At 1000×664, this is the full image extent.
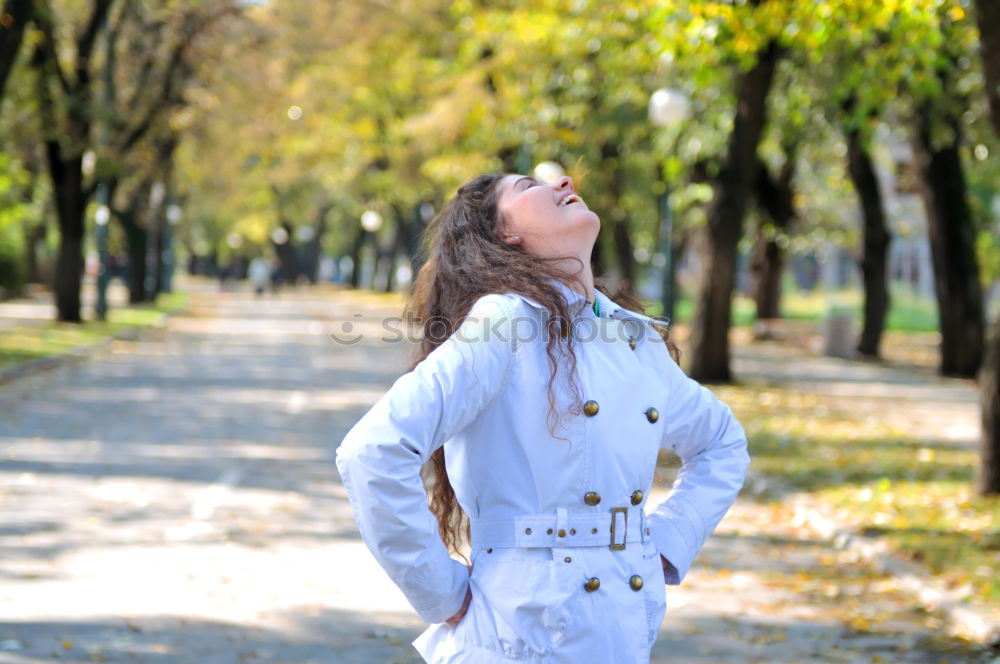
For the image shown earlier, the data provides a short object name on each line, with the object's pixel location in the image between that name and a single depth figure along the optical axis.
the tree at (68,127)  26.55
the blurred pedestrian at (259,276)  60.16
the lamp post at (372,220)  59.00
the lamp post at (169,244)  52.22
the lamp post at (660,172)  18.34
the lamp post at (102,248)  30.97
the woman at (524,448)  2.55
